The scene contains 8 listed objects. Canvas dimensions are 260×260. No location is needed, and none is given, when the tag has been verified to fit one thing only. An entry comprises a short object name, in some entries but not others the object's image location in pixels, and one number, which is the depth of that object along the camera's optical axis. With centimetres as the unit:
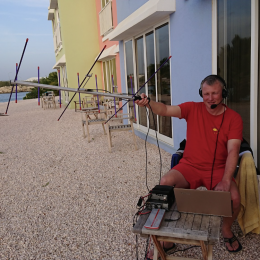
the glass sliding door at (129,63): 707
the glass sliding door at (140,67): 646
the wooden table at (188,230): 179
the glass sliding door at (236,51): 324
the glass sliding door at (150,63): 591
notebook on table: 194
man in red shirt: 244
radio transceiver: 213
